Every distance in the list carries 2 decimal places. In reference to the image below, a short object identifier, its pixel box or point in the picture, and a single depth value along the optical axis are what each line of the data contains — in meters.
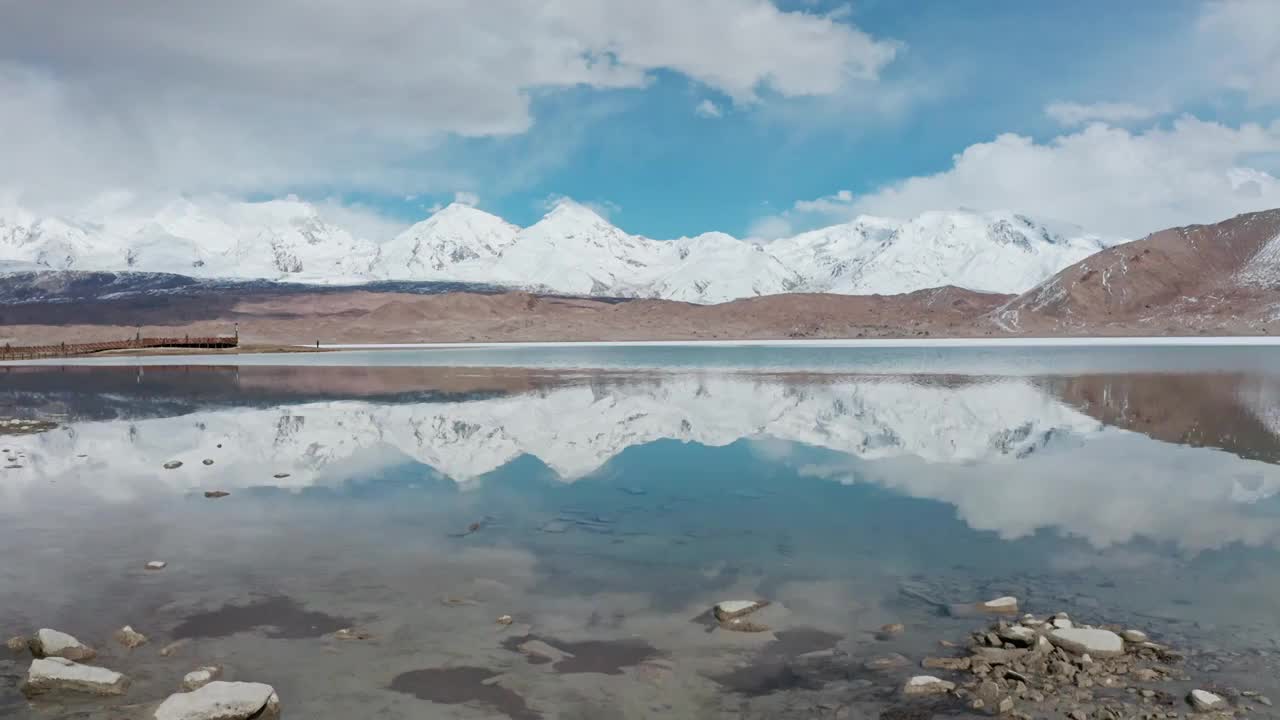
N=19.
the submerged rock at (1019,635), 10.12
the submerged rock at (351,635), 10.62
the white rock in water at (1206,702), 8.61
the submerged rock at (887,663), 9.74
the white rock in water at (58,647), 9.90
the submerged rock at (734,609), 11.23
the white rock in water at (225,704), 8.47
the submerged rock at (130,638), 10.30
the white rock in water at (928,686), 9.10
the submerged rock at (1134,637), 10.21
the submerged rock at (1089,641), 9.84
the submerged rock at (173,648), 10.03
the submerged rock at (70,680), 9.12
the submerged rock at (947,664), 9.68
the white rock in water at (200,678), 9.18
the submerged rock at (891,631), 10.60
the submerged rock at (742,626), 10.87
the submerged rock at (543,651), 10.06
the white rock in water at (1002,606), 11.36
